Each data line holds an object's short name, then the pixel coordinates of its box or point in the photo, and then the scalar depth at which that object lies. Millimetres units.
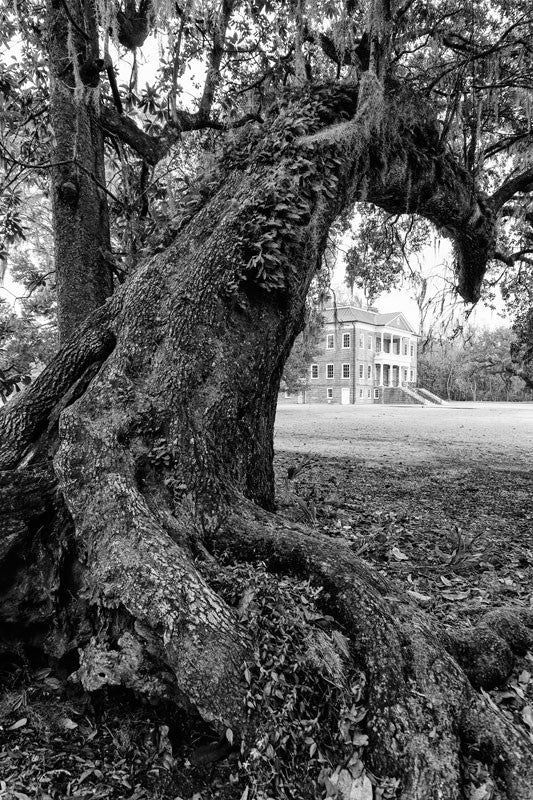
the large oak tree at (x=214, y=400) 1977
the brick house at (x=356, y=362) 49406
